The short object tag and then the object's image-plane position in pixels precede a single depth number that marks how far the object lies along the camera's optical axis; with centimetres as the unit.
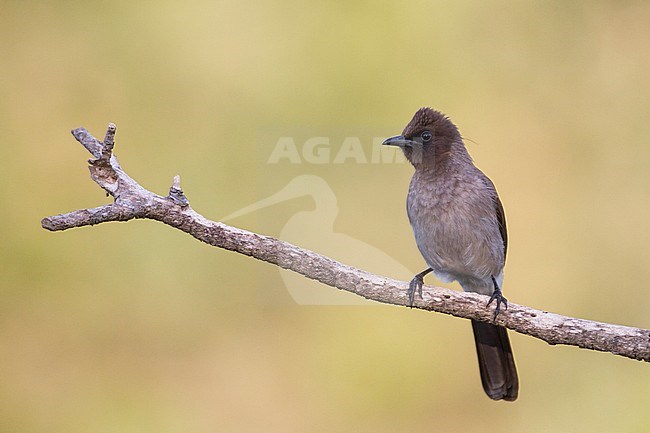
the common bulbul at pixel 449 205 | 542
